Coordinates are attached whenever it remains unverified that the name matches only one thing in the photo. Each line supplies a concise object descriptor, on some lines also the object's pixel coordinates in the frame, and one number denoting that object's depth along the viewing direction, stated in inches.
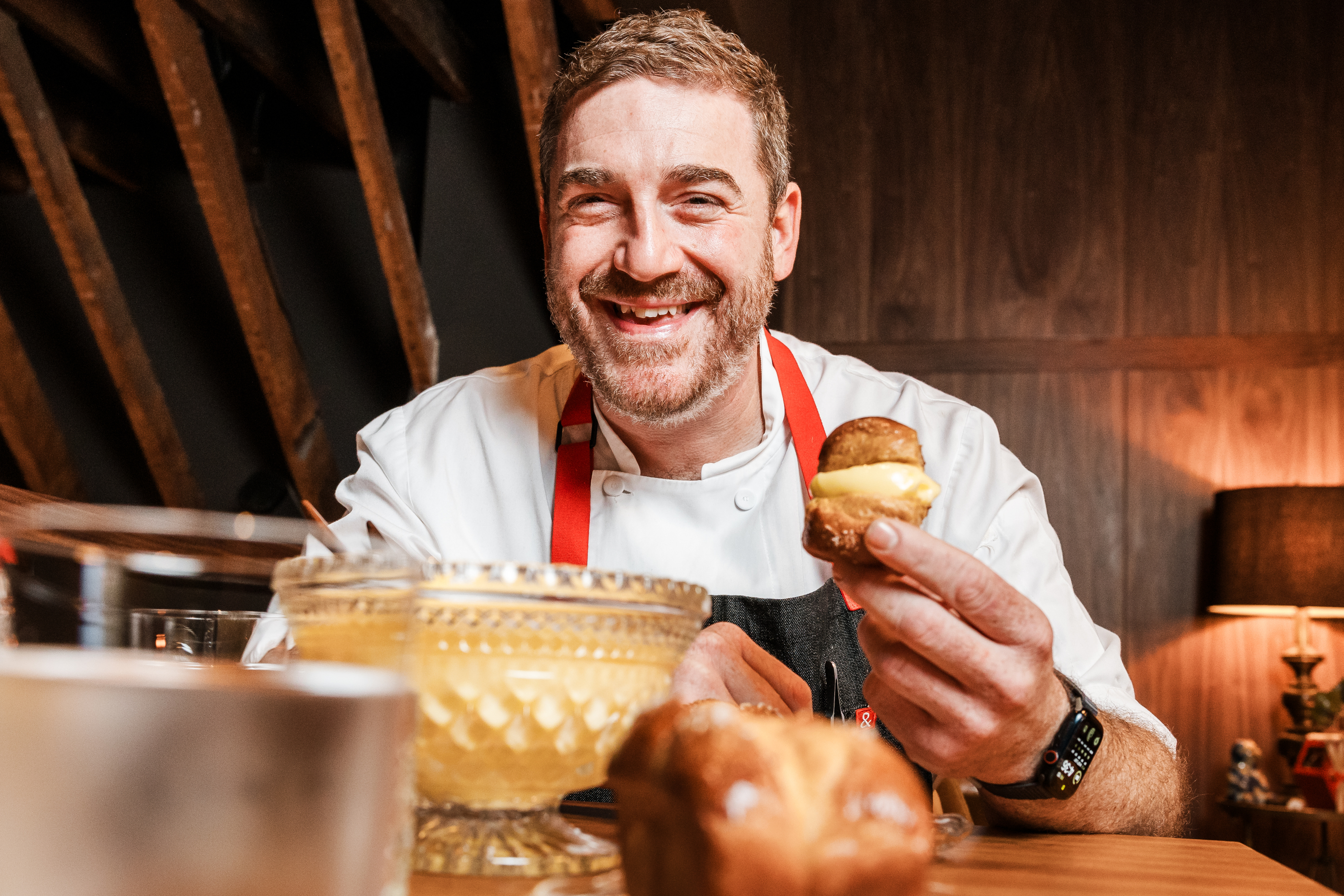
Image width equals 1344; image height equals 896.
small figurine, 139.9
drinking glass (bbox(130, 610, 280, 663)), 12.6
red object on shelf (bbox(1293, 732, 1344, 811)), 133.4
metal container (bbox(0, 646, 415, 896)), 10.8
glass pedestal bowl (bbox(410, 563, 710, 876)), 20.4
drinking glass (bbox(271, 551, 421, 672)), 13.0
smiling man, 59.3
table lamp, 134.3
